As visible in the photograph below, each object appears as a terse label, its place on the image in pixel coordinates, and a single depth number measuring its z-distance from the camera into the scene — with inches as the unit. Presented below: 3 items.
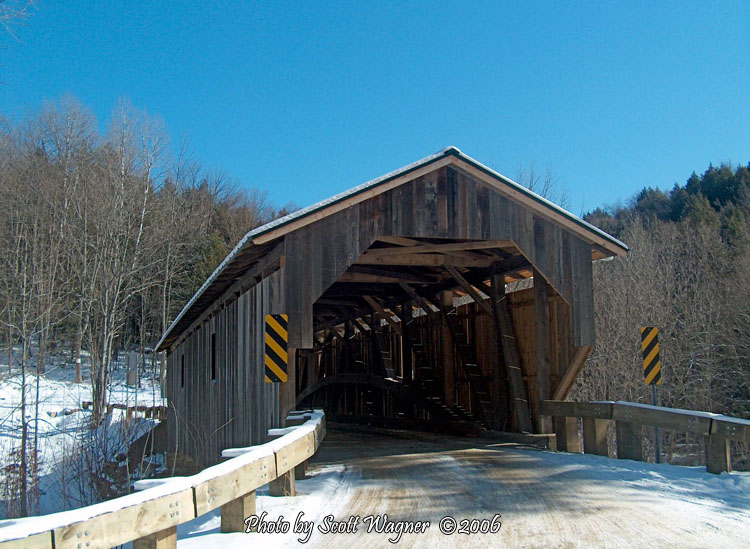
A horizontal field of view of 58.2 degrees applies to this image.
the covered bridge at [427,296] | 360.2
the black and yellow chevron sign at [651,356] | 345.7
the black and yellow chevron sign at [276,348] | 330.6
